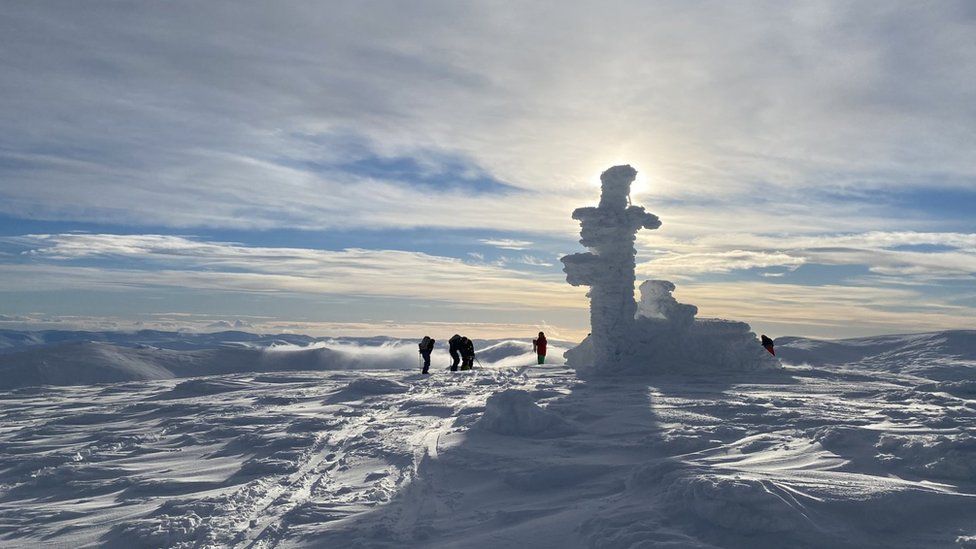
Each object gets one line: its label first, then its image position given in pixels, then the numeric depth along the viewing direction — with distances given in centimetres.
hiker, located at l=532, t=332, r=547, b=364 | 3593
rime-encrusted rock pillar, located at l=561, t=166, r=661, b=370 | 3058
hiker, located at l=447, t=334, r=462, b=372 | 3167
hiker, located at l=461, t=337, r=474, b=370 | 3216
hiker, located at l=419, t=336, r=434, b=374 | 3083
